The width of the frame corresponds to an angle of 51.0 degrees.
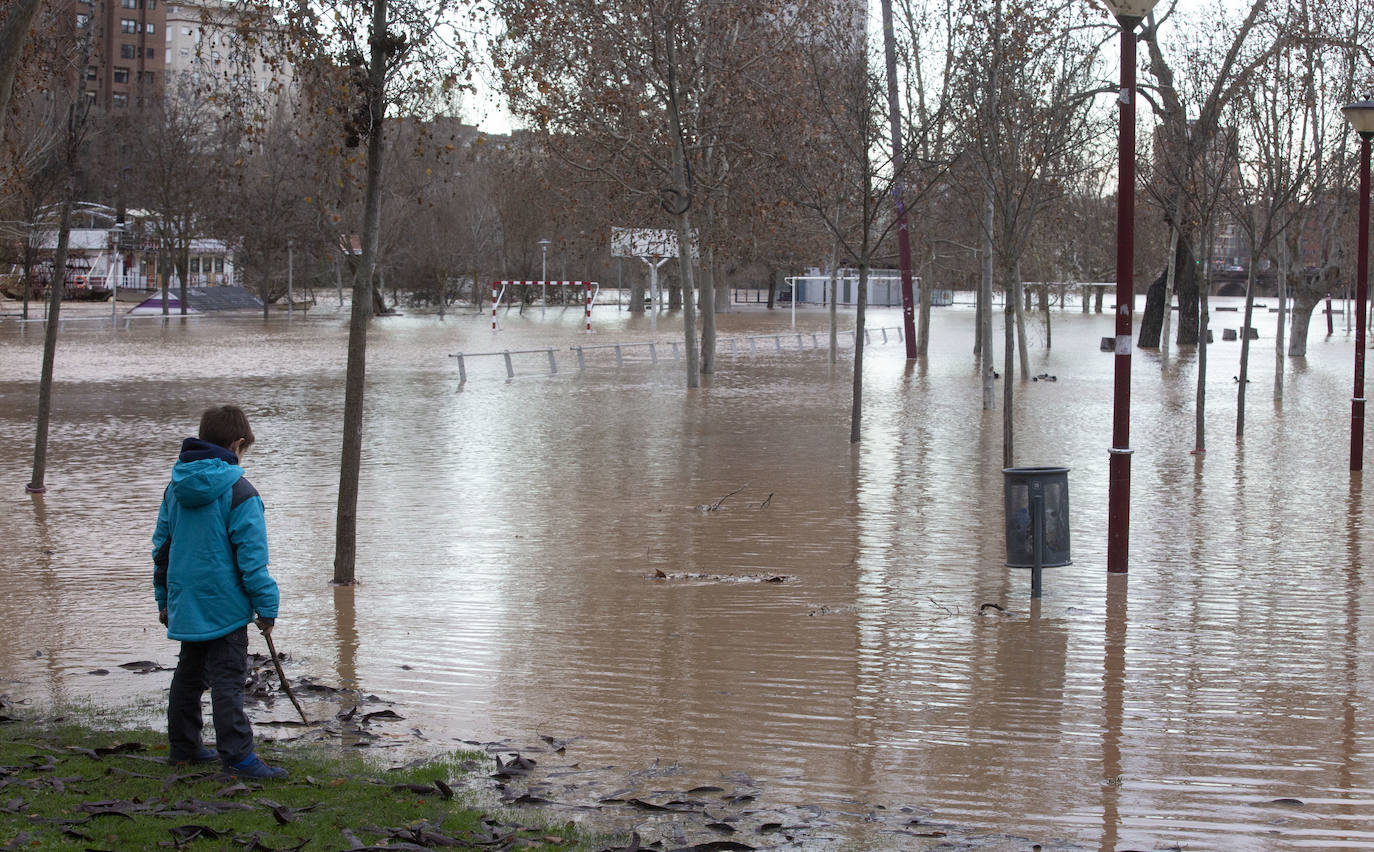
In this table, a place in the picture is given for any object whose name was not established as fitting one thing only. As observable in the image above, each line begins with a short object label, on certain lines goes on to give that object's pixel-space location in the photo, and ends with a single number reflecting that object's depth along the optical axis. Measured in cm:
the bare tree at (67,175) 1317
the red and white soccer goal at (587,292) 5412
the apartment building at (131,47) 11300
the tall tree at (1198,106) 2075
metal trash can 900
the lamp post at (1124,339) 952
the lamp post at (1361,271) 1523
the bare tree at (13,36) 680
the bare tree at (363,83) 933
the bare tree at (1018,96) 1672
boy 545
